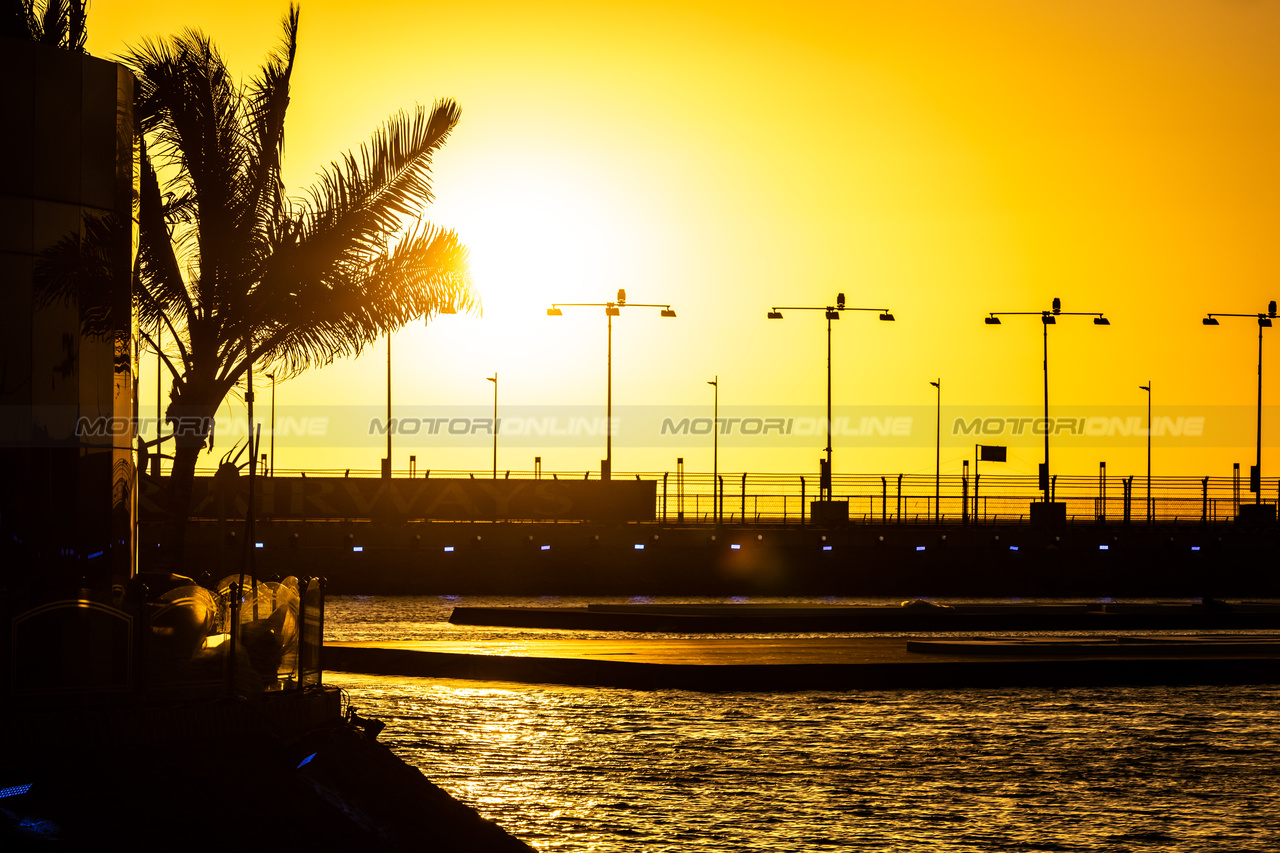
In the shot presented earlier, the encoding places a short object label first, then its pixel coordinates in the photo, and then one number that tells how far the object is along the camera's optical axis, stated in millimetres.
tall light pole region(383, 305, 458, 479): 62000
